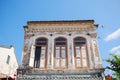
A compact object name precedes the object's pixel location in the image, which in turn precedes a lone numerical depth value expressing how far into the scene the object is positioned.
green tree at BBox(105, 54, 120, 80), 6.96
